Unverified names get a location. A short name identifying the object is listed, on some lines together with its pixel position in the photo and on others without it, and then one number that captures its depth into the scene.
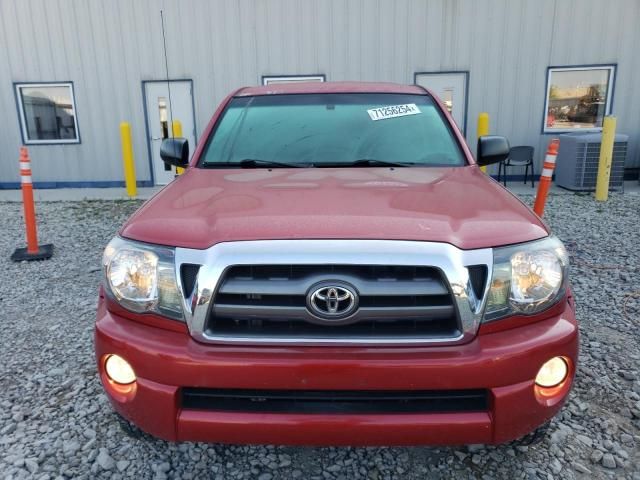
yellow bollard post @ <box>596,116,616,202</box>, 7.81
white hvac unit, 8.52
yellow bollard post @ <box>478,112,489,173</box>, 9.09
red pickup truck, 1.62
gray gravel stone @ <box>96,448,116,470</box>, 2.20
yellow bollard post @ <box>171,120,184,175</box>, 9.52
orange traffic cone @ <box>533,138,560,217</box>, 5.74
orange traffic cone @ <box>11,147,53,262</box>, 5.21
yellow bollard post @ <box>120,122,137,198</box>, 9.20
